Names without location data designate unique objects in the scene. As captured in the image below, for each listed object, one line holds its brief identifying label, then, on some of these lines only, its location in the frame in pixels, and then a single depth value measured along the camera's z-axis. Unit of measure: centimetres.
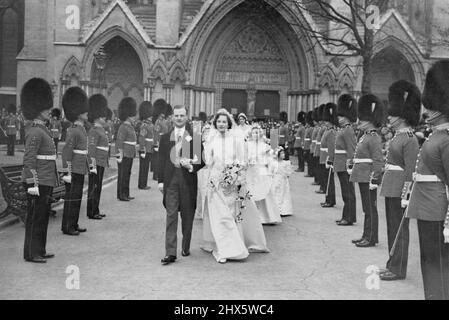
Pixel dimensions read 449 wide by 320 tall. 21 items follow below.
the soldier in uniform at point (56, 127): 2398
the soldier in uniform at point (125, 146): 1340
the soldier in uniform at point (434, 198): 533
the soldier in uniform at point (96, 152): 1088
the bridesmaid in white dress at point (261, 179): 1005
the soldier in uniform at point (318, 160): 1549
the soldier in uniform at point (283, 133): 2259
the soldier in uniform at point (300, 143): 2125
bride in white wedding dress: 786
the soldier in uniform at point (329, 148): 1303
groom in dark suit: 793
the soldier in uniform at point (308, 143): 1959
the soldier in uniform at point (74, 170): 940
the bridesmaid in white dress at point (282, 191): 1173
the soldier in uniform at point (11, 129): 2292
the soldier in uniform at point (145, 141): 1574
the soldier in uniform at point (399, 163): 707
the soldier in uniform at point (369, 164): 895
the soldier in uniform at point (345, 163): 1078
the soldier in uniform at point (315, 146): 1729
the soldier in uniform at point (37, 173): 756
